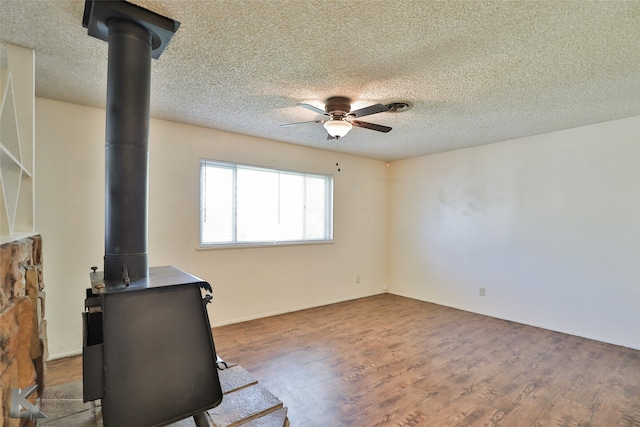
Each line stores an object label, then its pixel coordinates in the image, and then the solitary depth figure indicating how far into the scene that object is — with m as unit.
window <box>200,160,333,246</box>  3.89
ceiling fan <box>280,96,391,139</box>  2.77
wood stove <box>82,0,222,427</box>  1.41
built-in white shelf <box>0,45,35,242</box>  1.98
